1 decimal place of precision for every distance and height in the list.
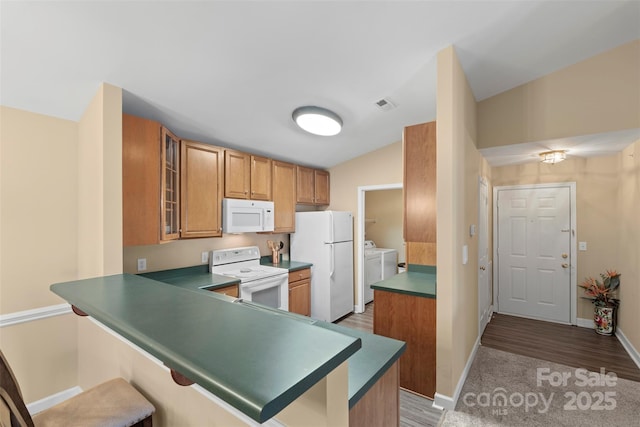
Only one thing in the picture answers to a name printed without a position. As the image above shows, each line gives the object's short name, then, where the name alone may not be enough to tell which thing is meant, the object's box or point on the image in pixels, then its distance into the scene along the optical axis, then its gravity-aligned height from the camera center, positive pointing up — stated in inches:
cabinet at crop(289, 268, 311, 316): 143.8 -40.6
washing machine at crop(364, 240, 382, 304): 183.8 -37.7
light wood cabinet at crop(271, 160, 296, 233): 149.7 +9.1
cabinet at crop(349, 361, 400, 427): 42.8 -31.7
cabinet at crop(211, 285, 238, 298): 109.3 -29.9
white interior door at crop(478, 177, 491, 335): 131.0 -21.7
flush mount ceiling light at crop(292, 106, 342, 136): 104.0 +34.9
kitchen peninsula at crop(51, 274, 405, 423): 21.2 -12.8
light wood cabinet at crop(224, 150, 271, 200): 126.2 +17.4
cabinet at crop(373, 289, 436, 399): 91.7 -40.1
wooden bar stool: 47.8 -34.0
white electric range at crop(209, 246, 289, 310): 120.8 -27.2
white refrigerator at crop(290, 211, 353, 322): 153.8 -23.6
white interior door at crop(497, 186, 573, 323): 152.3 -22.2
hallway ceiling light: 123.0 +24.4
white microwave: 123.6 -1.2
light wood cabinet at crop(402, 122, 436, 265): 98.4 +10.5
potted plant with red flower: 134.1 -42.7
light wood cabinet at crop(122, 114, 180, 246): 86.8 +10.1
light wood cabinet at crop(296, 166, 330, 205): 163.9 +15.9
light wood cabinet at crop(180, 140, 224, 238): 109.5 +9.7
